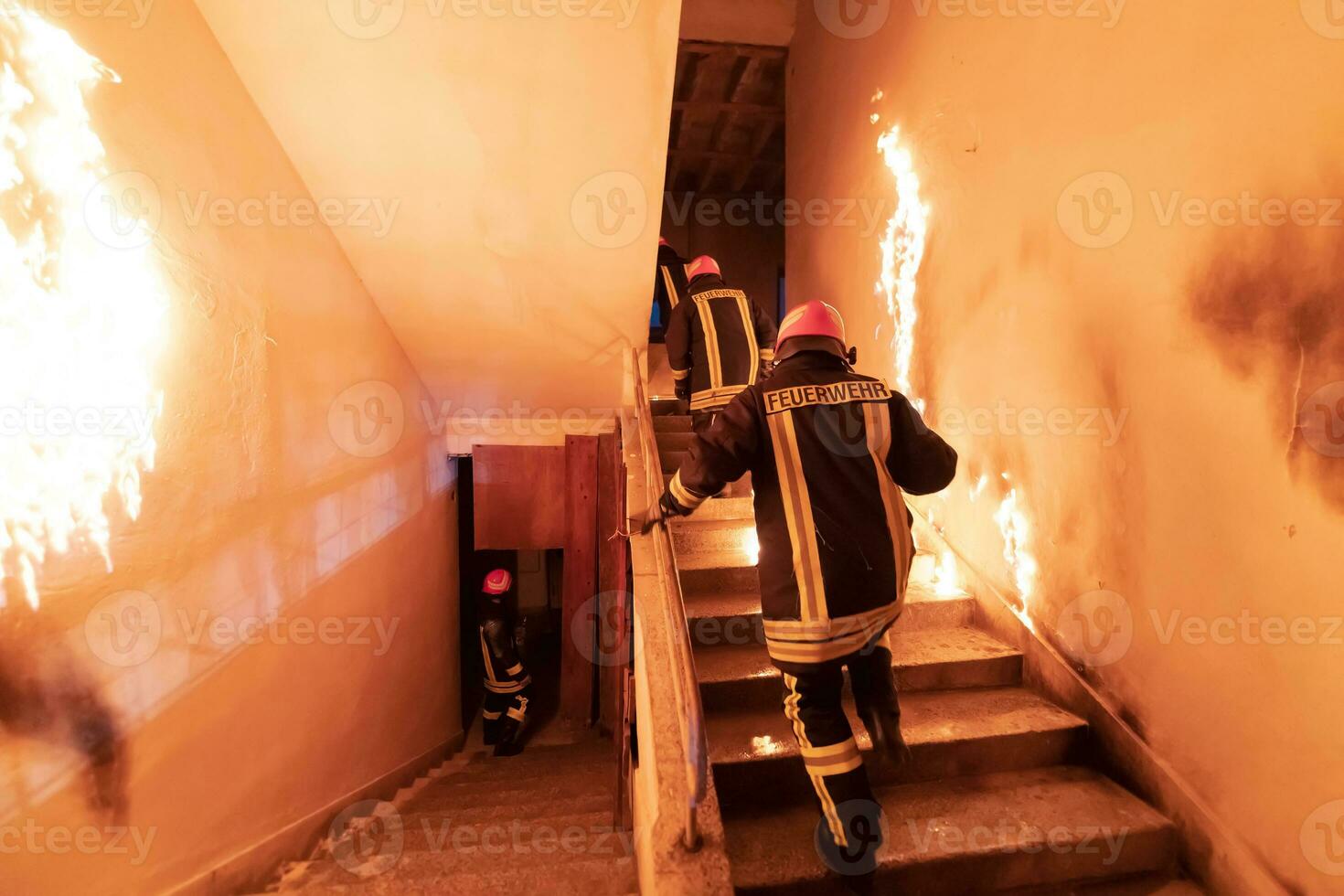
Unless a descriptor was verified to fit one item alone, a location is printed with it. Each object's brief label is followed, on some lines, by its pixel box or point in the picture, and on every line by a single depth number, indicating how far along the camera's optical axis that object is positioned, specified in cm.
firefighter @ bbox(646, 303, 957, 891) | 161
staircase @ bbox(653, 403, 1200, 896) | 174
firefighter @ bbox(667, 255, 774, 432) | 323
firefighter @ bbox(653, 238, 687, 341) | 441
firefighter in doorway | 544
